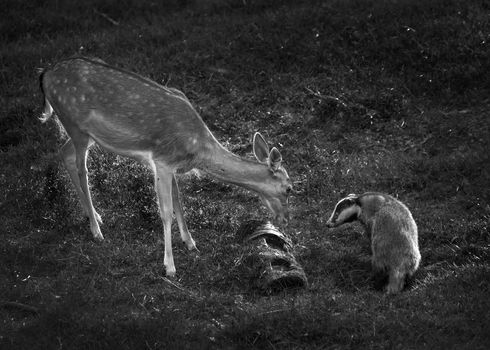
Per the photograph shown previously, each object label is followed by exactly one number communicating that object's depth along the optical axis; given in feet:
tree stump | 61.41
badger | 62.54
